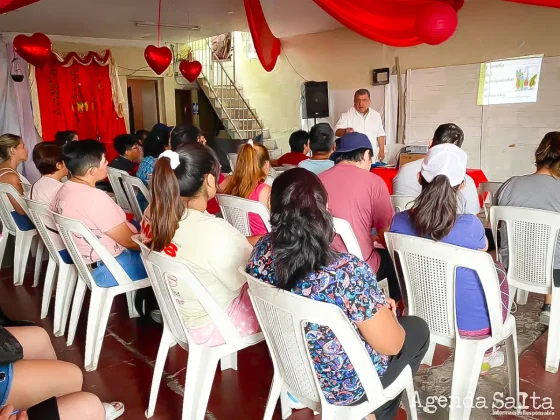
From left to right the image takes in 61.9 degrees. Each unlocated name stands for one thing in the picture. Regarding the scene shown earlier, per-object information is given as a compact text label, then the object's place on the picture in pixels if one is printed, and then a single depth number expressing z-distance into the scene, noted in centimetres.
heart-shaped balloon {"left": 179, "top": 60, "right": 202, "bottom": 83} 684
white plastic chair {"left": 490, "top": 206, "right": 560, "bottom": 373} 208
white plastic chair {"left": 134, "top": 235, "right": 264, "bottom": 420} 163
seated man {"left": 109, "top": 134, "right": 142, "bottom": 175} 414
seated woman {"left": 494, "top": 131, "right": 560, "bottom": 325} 231
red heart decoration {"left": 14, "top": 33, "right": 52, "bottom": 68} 554
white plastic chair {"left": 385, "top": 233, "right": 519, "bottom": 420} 160
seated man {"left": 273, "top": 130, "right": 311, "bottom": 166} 390
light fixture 663
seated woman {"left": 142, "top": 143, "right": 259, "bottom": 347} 169
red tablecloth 401
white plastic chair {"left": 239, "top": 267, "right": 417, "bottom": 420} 123
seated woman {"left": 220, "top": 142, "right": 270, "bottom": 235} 263
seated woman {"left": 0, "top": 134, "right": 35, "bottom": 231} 347
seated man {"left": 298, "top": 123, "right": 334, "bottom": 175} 321
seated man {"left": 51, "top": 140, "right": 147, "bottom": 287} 234
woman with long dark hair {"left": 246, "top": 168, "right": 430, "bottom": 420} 127
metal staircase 873
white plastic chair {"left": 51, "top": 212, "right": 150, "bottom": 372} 227
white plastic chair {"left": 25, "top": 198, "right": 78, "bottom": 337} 260
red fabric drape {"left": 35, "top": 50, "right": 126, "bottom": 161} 717
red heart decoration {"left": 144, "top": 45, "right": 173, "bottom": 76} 604
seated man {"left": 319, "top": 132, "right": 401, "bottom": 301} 231
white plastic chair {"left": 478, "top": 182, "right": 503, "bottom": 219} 327
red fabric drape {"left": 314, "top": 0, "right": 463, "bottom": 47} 421
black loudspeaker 695
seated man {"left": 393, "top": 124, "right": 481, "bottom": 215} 297
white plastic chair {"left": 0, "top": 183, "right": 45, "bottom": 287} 345
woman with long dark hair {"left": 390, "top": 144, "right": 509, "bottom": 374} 168
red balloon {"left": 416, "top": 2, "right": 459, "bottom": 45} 396
